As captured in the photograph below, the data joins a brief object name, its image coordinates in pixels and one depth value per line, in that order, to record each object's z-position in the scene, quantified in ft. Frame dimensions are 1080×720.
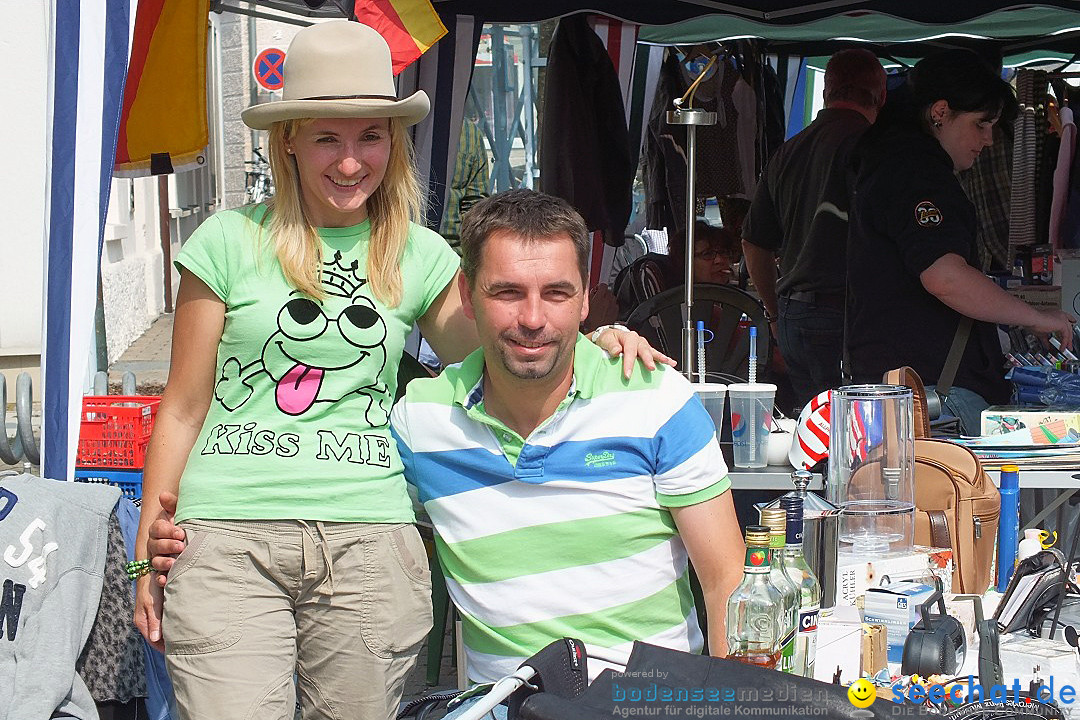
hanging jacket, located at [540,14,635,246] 20.42
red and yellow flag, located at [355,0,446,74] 12.79
